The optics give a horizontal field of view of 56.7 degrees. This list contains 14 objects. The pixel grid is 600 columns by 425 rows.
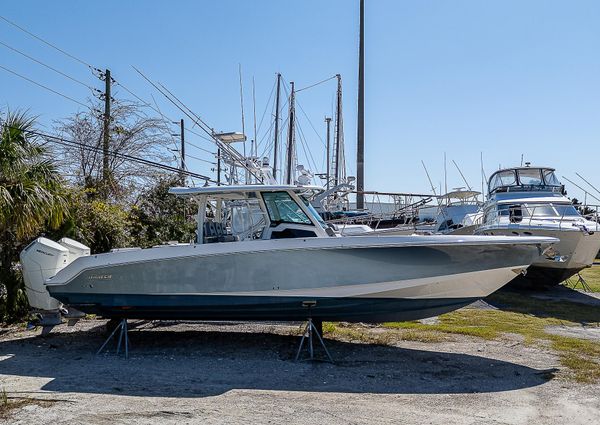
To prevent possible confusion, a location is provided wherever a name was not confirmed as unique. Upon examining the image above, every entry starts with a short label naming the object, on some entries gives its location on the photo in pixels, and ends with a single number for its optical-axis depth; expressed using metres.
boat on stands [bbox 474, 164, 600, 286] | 13.81
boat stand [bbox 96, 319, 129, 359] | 8.06
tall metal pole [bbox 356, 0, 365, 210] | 21.11
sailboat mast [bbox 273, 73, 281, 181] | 23.64
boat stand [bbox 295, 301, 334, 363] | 7.62
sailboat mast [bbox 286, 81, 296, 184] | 25.39
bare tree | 18.33
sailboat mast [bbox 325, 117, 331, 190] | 33.34
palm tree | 8.49
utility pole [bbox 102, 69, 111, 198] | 19.45
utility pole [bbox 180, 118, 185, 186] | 30.79
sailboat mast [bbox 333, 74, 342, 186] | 30.22
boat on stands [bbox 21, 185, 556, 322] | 7.50
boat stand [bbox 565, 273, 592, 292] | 15.92
